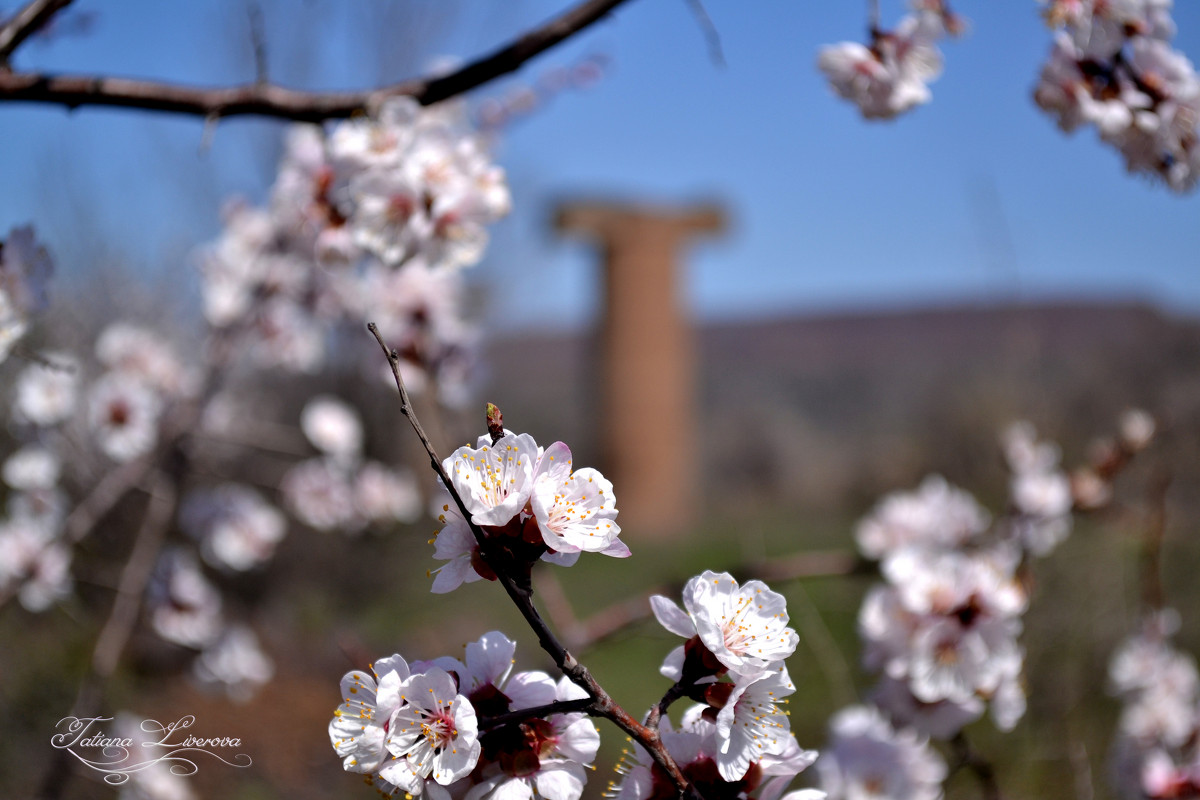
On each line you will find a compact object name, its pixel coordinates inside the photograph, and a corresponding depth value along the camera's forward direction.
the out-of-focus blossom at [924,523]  0.86
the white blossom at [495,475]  0.42
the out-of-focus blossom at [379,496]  2.41
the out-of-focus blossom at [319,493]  2.31
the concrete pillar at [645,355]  8.14
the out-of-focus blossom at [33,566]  1.70
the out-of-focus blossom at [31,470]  1.74
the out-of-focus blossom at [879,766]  0.66
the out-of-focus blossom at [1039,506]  0.92
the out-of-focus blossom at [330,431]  2.22
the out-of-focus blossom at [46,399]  1.74
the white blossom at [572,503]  0.42
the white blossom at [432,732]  0.42
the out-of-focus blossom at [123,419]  1.77
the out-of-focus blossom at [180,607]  1.94
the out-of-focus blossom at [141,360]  2.08
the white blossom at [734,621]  0.43
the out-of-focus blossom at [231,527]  2.12
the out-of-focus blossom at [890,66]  0.61
